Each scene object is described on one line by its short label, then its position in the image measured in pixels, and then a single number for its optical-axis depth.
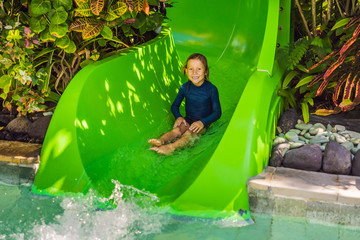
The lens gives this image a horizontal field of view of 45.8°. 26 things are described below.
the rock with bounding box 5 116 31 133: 3.66
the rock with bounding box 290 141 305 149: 3.12
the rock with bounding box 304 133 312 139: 3.31
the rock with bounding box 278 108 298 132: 3.48
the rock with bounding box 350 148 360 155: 3.05
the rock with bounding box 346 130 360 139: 3.29
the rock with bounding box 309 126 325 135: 3.35
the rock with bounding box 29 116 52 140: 3.56
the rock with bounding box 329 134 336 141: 3.24
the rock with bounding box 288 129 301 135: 3.40
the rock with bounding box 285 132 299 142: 3.29
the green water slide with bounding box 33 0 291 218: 2.59
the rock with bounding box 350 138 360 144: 3.19
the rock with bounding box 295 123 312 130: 3.46
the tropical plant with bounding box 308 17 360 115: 3.22
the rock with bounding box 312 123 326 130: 3.45
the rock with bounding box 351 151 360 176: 2.85
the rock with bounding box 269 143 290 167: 3.03
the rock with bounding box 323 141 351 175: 2.87
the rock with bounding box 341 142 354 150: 3.12
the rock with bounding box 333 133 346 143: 3.21
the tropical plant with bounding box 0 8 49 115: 3.41
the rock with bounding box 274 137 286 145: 3.24
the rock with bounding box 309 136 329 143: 3.22
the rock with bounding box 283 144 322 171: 2.91
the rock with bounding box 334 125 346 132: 3.43
